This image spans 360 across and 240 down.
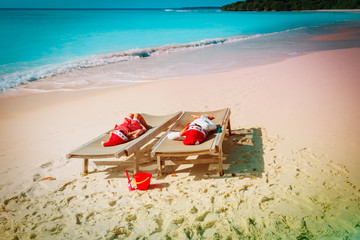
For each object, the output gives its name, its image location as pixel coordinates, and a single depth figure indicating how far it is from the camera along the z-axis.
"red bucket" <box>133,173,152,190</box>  3.71
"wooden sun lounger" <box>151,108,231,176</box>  3.76
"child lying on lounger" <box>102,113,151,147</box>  4.31
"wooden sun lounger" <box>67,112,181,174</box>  3.90
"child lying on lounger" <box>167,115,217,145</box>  4.06
